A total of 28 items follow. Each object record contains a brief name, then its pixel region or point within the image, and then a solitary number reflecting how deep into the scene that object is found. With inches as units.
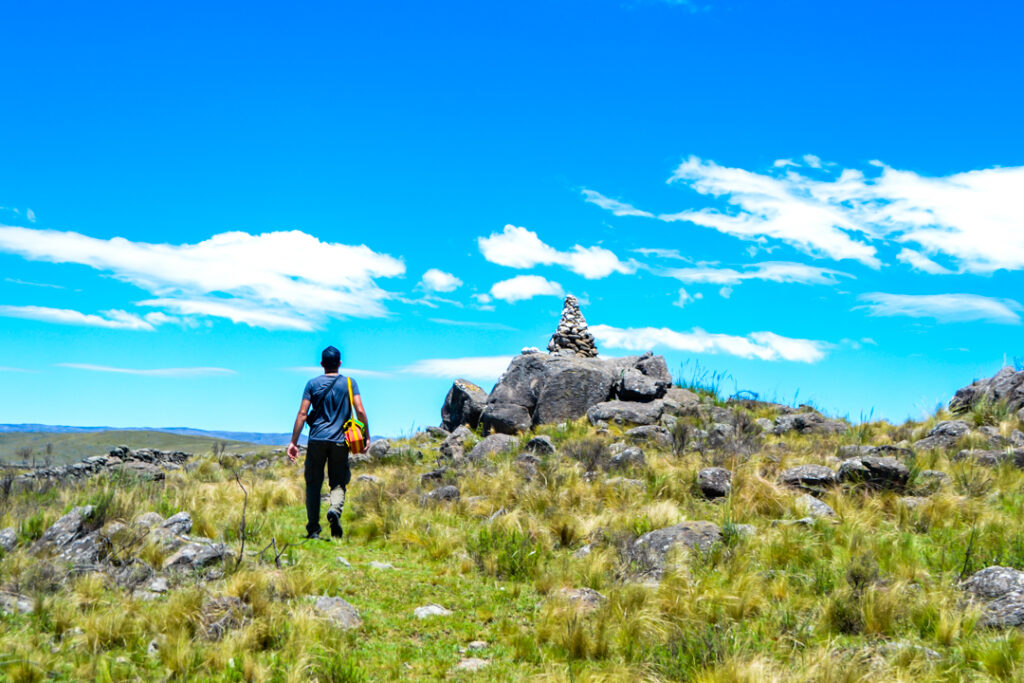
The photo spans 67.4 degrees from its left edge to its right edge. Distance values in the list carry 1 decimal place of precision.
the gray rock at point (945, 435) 594.5
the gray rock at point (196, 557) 297.0
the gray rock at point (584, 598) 264.4
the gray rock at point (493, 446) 651.5
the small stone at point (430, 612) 273.0
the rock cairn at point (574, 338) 1107.3
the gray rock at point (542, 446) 627.2
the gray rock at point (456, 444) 709.9
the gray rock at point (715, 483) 451.8
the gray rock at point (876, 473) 442.0
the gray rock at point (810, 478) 444.1
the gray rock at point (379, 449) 742.5
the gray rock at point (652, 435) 660.4
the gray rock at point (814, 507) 385.4
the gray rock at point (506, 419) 833.5
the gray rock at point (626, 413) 784.9
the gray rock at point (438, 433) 945.3
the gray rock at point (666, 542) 317.7
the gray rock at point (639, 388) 876.6
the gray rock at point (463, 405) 923.9
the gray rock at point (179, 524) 337.0
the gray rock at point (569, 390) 861.2
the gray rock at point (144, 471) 628.6
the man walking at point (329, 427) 393.4
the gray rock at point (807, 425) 756.6
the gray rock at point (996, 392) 698.2
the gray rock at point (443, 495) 478.3
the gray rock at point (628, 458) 547.6
